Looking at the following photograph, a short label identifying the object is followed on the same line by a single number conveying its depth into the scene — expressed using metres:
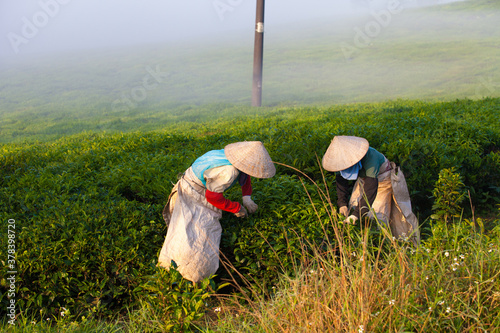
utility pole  14.77
